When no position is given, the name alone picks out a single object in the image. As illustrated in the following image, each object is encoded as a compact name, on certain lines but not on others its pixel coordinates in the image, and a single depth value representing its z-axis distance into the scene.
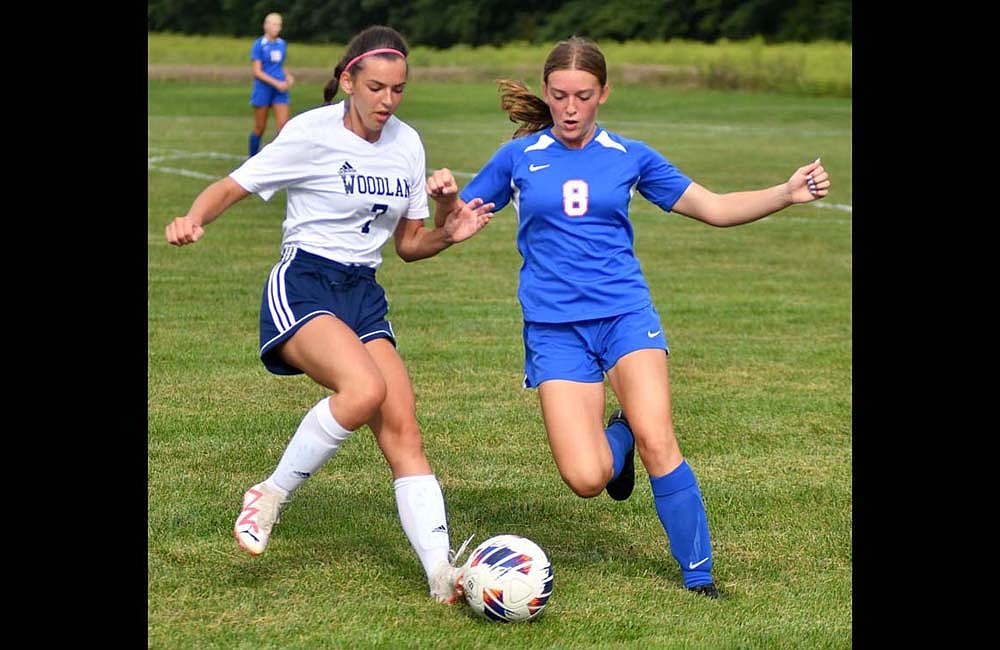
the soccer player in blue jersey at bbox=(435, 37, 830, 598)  11.88
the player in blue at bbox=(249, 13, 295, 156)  46.47
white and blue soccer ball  10.90
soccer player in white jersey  11.62
